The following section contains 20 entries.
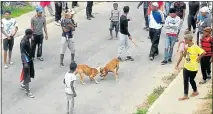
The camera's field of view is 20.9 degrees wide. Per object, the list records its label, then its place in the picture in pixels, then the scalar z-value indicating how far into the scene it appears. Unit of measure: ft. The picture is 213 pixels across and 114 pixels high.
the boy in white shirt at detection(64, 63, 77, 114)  40.88
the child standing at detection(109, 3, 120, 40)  59.98
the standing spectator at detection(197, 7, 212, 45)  53.06
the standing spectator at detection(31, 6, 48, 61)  53.57
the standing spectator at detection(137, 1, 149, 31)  64.69
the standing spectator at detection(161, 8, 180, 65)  52.29
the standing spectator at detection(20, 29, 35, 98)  45.98
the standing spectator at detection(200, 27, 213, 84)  44.93
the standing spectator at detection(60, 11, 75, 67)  51.78
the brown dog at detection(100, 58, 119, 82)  49.70
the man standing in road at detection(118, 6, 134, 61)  53.36
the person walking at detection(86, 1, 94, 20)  70.98
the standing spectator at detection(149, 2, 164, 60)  53.67
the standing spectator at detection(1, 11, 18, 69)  53.31
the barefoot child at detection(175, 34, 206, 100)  41.98
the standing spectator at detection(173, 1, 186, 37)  58.65
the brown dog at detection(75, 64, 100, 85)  48.44
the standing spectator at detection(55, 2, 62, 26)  68.74
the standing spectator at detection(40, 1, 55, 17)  71.36
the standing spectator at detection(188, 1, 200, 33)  62.28
